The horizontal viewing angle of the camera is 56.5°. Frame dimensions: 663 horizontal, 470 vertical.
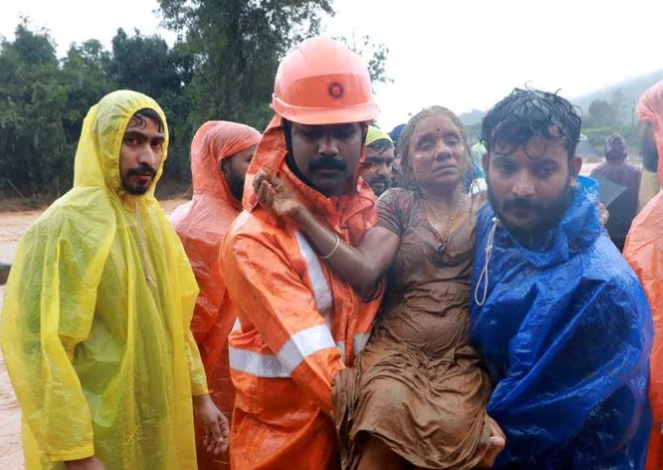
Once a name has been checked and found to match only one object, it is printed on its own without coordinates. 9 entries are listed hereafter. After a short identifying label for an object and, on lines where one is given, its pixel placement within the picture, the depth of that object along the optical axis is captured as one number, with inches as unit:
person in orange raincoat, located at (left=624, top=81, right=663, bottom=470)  93.8
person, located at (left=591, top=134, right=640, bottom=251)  181.8
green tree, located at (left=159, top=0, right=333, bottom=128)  823.7
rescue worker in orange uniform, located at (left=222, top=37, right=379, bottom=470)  74.0
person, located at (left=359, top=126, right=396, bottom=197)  167.2
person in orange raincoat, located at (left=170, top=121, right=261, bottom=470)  128.0
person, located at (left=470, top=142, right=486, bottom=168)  134.4
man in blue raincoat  67.1
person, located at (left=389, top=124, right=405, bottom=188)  98.0
